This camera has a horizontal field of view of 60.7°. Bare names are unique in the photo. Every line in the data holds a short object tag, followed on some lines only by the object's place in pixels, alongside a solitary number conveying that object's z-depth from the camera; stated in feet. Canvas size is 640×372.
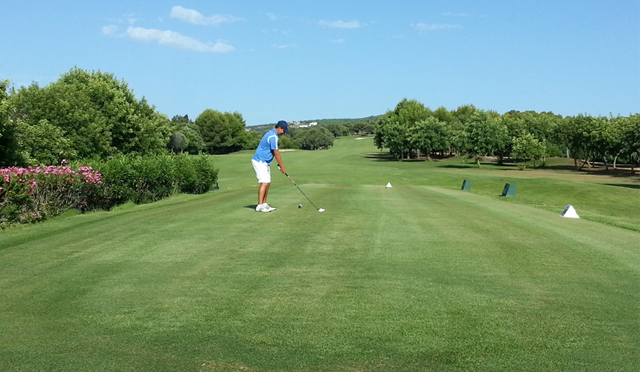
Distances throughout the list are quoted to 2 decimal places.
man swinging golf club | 49.21
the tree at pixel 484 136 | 284.61
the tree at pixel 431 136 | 343.07
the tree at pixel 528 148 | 269.03
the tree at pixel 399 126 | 378.32
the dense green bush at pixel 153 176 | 66.13
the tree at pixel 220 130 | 565.94
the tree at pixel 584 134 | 247.50
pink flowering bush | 46.57
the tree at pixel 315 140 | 593.42
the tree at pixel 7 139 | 89.30
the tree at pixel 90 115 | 141.18
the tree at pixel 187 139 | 431.02
